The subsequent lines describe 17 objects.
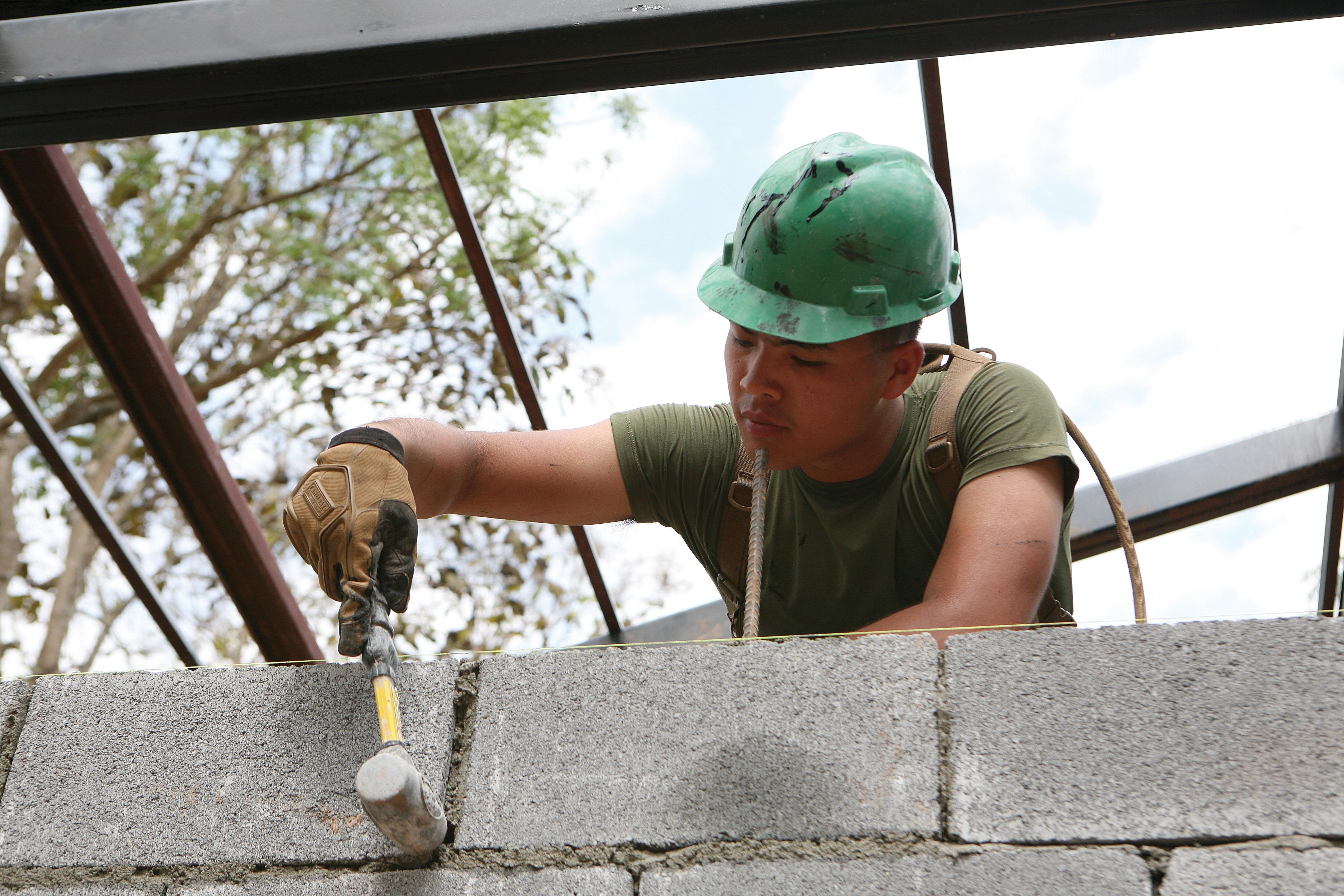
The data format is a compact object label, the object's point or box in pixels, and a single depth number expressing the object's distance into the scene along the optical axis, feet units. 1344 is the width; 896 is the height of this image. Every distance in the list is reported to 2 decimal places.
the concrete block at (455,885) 8.59
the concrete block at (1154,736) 8.37
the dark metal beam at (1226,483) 15.92
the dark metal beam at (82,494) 14.24
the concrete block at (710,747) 8.57
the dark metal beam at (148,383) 12.42
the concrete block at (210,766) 8.85
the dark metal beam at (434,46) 9.06
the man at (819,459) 9.34
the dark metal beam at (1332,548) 16.73
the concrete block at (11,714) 9.15
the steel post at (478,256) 12.64
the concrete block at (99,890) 8.84
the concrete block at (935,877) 8.35
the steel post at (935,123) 12.14
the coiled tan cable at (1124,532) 9.56
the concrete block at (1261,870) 8.22
